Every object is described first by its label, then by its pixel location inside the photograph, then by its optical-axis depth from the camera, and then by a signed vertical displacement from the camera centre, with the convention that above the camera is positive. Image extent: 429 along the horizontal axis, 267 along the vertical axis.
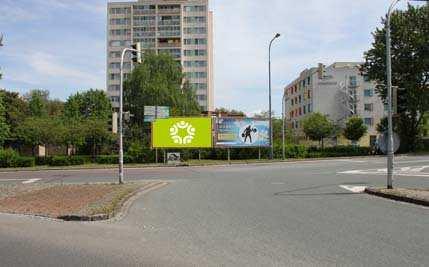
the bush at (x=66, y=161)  46.55 -1.29
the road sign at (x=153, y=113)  54.94 +3.27
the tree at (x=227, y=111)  122.39 +7.86
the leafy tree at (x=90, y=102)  96.62 +7.69
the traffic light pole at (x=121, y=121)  23.10 +1.03
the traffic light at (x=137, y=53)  23.45 +3.92
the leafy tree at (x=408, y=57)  56.50 +9.18
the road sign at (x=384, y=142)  19.48 +0.11
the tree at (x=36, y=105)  87.06 +6.56
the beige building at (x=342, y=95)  103.38 +9.49
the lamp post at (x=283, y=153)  48.78 -0.69
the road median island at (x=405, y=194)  15.10 -1.47
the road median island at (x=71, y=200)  13.65 -1.65
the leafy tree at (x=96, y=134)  52.62 +1.11
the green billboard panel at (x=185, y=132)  49.59 +1.21
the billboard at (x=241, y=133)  50.50 +1.13
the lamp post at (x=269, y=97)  49.00 +4.26
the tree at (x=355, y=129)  77.50 +2.25
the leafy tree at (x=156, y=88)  75.12 +7.90
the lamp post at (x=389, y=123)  18.84 +0.77
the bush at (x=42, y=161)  47.59 -1.31
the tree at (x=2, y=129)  55.01 +1.68
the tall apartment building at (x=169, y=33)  128.62 +26.34
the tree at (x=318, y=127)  77.25 +2.49
